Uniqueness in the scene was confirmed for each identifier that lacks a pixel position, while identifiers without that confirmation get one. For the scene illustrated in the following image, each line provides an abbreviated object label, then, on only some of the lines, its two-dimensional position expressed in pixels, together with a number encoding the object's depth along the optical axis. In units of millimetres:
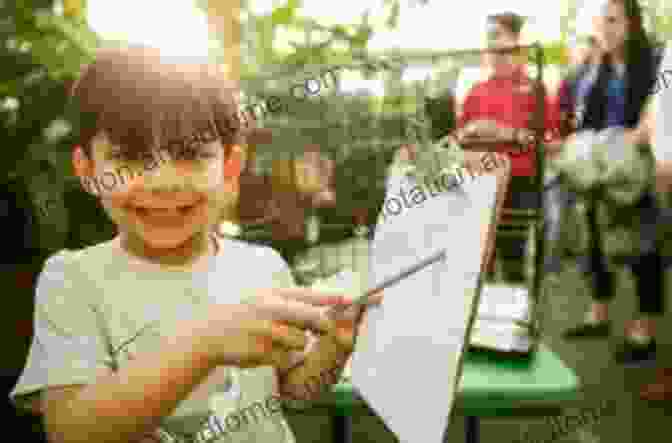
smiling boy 568
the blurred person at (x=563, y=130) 2549
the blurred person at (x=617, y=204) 2420
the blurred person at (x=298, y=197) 1265
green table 969
